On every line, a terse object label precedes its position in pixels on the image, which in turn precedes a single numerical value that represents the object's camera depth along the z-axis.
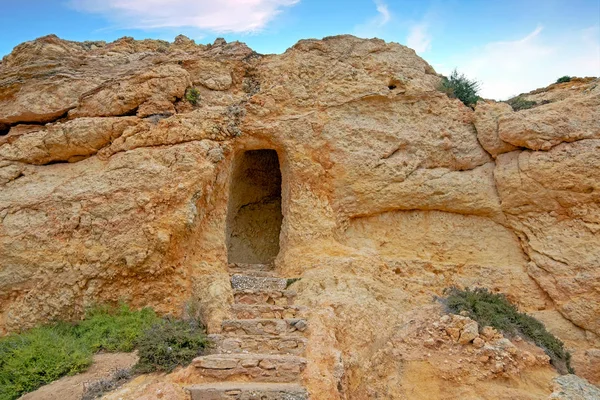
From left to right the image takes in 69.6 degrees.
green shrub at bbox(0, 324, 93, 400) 5.41
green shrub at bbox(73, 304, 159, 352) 6.26
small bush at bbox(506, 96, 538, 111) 9.66
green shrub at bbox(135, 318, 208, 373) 5.27
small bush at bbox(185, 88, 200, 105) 9.05
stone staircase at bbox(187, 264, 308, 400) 4.90
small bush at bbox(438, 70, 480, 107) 10.34
